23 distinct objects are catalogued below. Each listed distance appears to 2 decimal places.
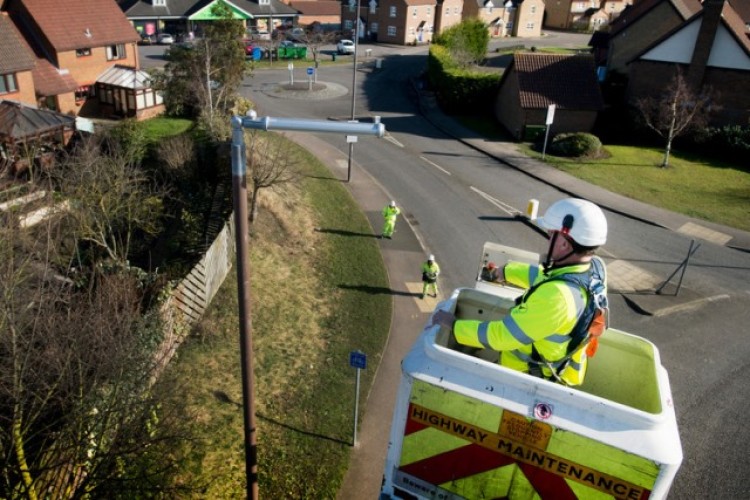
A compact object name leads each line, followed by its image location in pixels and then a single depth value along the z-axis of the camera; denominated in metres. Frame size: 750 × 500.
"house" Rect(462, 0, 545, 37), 65.25
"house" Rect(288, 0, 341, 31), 66.38
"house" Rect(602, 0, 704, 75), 36.16
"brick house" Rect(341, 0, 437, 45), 58.97
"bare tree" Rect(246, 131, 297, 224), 17.38
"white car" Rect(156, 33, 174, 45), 52.78
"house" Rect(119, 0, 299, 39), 53.19
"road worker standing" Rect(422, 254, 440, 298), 15.11
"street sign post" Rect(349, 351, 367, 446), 9.92
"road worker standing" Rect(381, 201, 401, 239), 18.31
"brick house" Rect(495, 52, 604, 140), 30.00
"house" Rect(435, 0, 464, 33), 61.50
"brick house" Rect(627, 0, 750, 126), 28.62
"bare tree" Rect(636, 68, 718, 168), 27.48
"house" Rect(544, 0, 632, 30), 75.25
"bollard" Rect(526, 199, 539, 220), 13.01
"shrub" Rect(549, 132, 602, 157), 27.67
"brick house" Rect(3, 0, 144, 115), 29.48
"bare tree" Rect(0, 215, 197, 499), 7.01
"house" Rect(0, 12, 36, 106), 25.31
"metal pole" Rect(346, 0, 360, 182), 23.51
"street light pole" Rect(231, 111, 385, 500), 5.44
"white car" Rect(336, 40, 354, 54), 52.78
